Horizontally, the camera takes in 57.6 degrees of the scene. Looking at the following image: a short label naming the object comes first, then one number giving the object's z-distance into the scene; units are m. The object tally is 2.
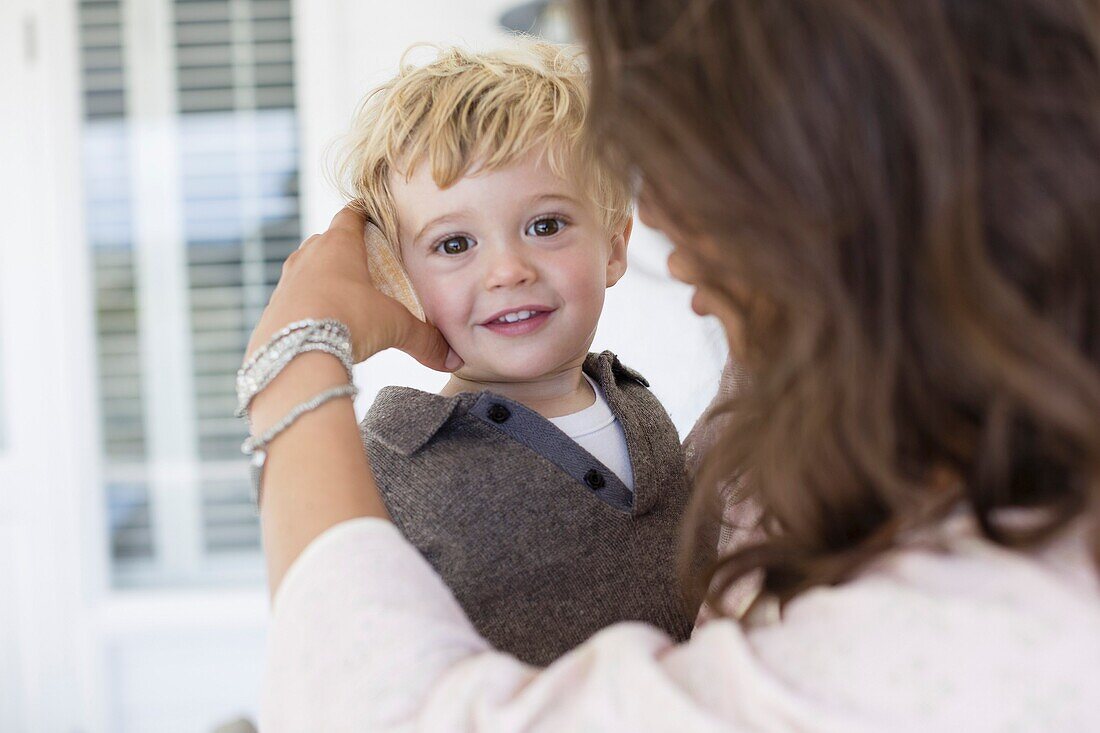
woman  0.44
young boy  0.91
